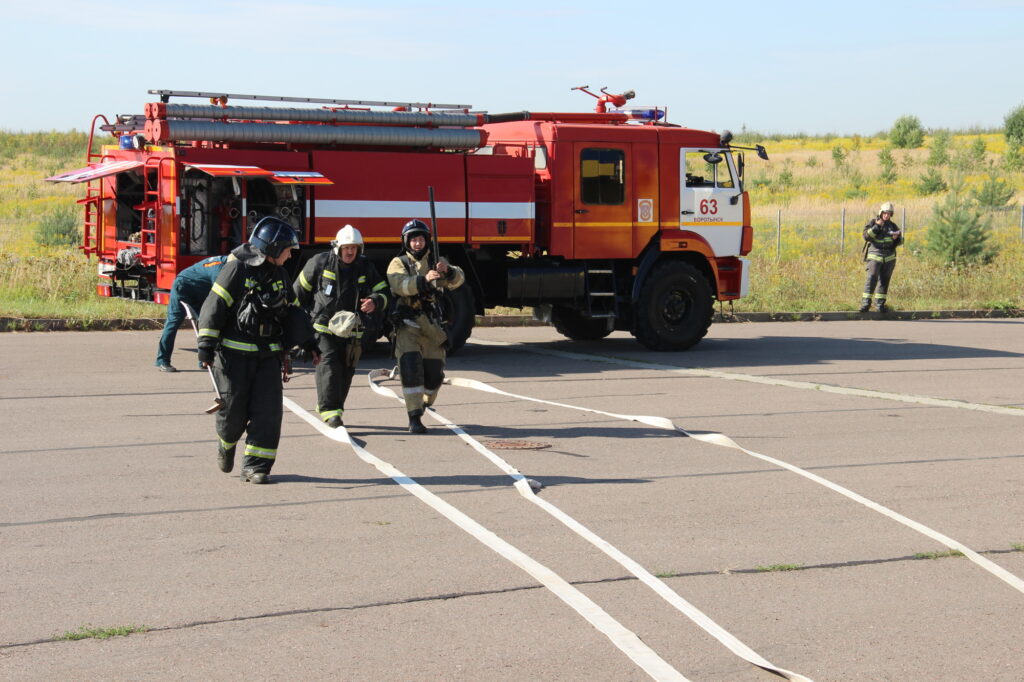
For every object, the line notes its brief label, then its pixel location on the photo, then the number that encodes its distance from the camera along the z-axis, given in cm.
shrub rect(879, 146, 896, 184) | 6450
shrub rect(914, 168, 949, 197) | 5750
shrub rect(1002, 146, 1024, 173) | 6569
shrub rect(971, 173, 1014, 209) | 4153
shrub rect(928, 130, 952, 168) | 6838
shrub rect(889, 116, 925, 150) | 8331
